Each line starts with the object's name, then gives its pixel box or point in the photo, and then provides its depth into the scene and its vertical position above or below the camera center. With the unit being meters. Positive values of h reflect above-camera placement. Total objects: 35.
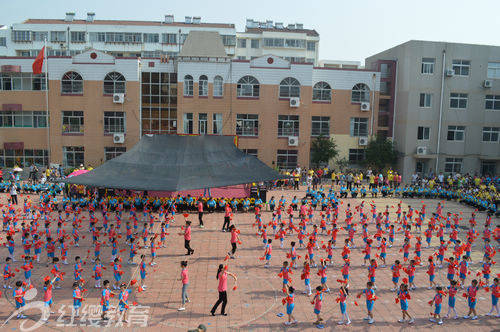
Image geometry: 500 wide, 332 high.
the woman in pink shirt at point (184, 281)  11.72 -4.32
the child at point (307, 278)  12.64 -4.48
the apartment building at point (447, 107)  37.34 +2.90
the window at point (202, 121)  36.88 +0.96
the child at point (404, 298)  11.00 -4.42
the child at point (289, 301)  10.81 -4.48
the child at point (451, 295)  11.38 -4.43
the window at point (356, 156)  39.81 -2.00
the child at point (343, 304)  10.95 -4.56
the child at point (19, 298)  10.85 -4.59
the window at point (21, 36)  53.75 +12.20
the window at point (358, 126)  39.45 +0.94
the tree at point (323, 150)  37.44 -1.38
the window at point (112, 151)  36.97 -1.94
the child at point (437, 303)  11.08 -4.59
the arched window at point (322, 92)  38.65 +4.11
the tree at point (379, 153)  37.38 -1.55
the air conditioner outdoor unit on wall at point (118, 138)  36.25 -0.72
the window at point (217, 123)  37.06 +0.85
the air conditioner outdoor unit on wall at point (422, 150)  37.41 -1.18
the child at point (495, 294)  11.60 -4.43
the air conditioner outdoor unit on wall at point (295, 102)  36.88 +2.93
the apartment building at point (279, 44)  58.25 +13.07
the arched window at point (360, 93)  38.81 +4.09
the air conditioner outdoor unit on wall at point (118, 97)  35.97 +2.92
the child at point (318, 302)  10.84 -4.48
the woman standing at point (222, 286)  11.22 -4.25
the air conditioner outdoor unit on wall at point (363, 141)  39.00 -0.50
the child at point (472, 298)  11.52 -4.56
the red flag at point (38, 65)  34.16 +5.32
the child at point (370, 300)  11.02 -4.49
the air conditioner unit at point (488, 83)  37.16 +5.10
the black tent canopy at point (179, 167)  19.64 -1.98
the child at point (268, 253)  15.13 -4.50
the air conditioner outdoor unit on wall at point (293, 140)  37.41 -0.54
